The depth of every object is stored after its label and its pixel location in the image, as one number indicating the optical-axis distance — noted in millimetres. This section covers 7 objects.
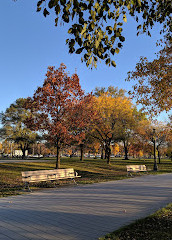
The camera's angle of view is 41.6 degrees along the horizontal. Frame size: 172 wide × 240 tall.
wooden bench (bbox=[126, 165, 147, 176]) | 18477
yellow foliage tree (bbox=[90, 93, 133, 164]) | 28141
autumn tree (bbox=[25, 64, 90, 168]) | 18562
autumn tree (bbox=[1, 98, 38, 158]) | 50312
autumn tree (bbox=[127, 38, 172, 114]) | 10594
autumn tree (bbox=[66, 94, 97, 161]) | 18875
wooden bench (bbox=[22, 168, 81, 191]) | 11120
